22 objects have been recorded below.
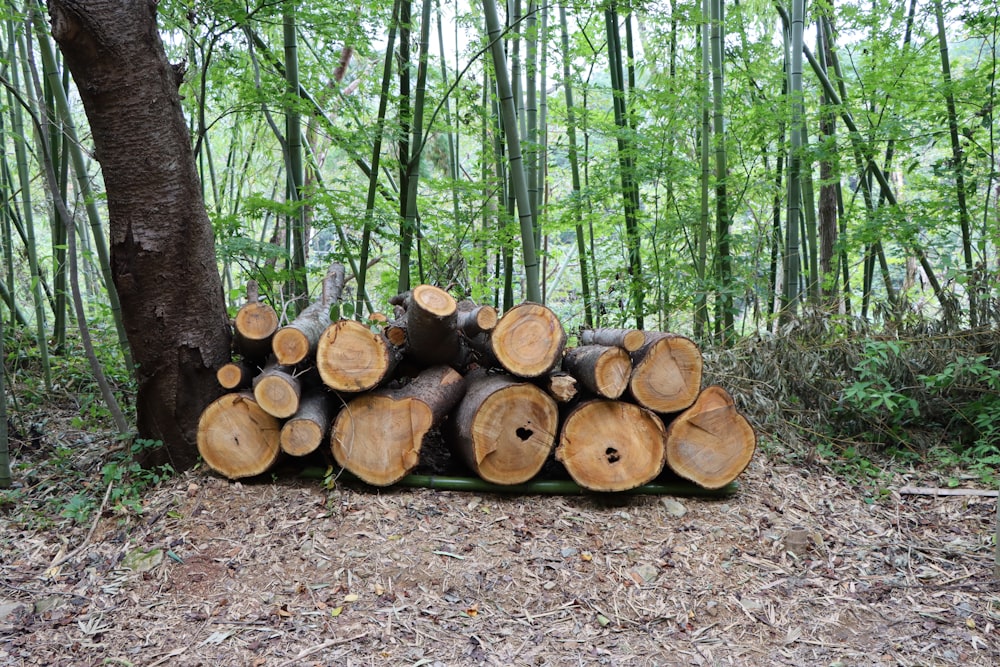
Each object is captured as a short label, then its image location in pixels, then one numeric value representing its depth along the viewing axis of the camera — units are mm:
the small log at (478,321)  2617
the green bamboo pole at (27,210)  3675
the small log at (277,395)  2475
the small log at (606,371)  2533
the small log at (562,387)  2561
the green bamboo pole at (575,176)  4547
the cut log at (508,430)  2506
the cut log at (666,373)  2609
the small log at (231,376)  2635
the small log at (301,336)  2545
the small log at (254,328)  2613
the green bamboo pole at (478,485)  2582
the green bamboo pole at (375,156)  3574
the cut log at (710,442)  2635
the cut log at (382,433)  2527
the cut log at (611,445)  2533
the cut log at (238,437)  2547
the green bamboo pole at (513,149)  3146
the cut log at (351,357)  2498
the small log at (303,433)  2459
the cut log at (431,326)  2523
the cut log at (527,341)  2537
